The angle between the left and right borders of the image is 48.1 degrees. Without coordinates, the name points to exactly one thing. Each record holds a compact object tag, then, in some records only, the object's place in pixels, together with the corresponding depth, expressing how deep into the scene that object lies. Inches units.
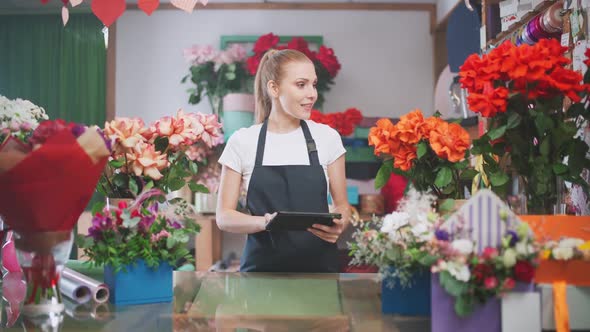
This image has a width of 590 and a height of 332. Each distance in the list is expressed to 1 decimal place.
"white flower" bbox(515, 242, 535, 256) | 41.4
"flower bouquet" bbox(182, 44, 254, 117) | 210.5
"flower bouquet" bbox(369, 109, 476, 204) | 62.6
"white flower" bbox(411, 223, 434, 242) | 44.4
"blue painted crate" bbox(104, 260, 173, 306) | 58.7
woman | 86.1
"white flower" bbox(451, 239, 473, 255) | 41.6
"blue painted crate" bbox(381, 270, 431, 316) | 49.5
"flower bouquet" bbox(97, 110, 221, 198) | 63.1
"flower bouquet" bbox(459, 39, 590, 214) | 55.5
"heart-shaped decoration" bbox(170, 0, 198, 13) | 81.7
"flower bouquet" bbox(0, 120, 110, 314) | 44.7
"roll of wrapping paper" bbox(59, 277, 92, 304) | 57.5
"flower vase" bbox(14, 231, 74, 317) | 48.0
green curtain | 218.8
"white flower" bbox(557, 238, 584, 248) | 42.8
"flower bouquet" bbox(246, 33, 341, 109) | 207.3
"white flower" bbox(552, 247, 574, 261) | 41.8
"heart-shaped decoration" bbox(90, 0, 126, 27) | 78.6
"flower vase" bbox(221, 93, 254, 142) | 204.2
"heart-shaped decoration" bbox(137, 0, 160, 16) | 82.6
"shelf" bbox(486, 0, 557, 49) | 93.7
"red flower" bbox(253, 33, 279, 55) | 209.6
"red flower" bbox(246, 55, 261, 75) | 203.8
